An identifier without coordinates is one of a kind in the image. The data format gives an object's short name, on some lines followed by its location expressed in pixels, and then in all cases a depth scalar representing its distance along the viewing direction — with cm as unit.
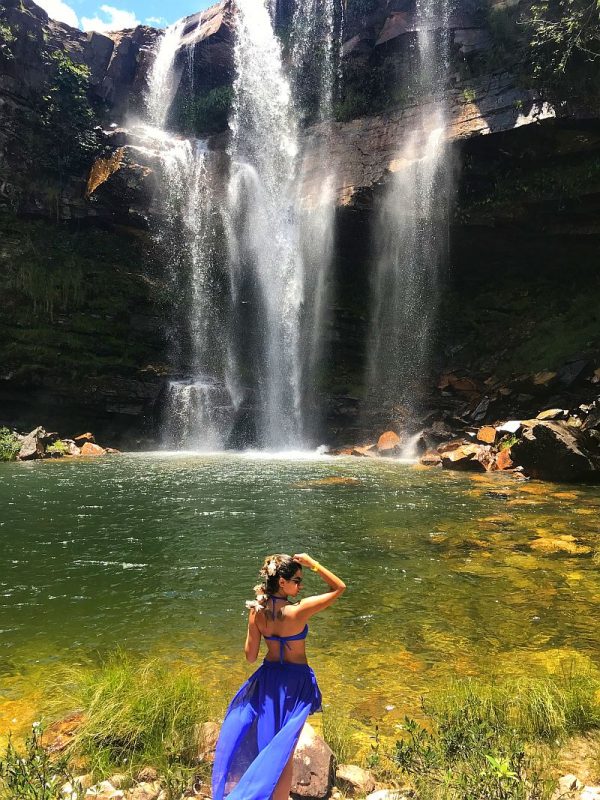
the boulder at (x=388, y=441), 2267
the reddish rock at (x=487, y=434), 1931
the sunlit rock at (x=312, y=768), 303
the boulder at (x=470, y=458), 1702
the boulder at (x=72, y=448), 2299
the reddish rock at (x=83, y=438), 2434
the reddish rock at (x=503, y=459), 1669
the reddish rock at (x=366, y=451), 2288
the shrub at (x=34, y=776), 263
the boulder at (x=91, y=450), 2341
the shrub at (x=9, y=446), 2056
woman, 264
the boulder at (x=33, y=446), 2089
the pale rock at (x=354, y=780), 312
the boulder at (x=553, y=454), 1419
